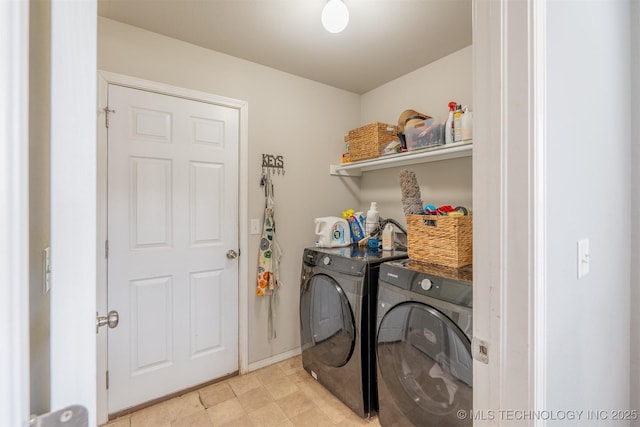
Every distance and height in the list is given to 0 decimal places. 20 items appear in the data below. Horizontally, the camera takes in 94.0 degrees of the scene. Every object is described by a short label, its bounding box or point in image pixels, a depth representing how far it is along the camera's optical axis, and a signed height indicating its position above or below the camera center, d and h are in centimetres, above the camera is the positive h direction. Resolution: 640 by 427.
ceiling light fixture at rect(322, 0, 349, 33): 143 +96
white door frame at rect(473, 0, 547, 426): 63 +3
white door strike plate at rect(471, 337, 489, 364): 71 -34
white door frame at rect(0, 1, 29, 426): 29 +0
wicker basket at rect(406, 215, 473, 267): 151 -15
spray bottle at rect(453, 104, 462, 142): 175 +51
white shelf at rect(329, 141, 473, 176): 178 +38
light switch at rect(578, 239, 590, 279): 83 -13
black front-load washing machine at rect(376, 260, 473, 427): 125 -61
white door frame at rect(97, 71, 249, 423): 173 +30
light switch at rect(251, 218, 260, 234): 225 -10
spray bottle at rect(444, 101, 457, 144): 181 +52
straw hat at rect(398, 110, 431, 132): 206 +68
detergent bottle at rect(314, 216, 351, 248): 223 -15
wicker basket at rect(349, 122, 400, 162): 225 +57
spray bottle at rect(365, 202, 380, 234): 232 -5
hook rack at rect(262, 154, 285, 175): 229 +38
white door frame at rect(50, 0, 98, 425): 35 +1
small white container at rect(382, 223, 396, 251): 211 -18
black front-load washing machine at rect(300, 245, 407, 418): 171 -67
